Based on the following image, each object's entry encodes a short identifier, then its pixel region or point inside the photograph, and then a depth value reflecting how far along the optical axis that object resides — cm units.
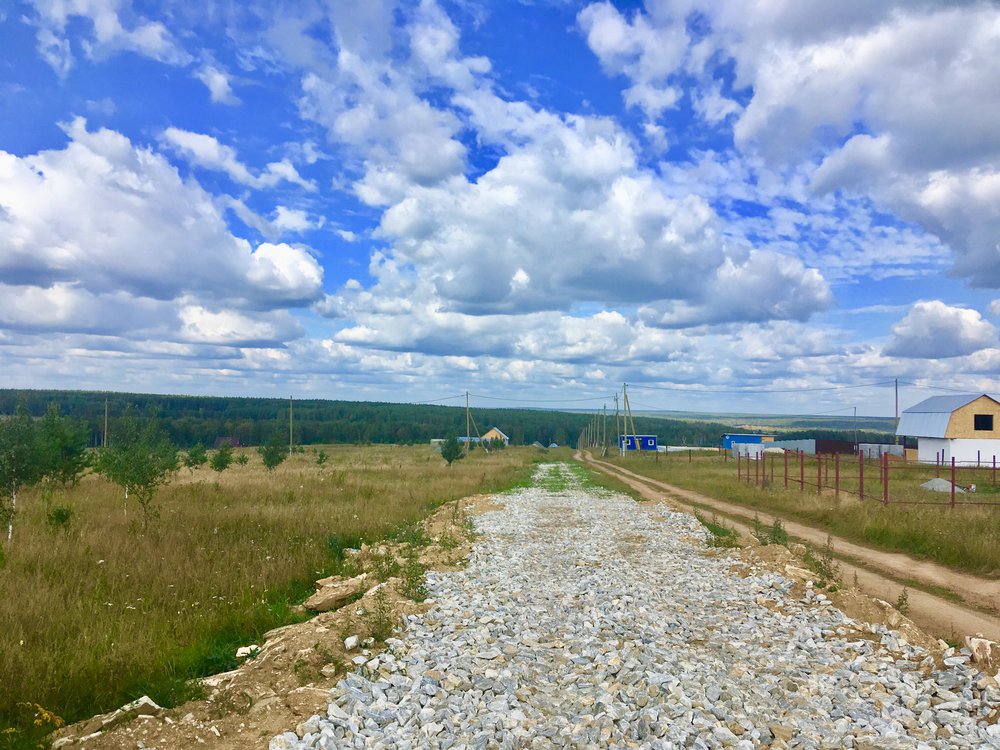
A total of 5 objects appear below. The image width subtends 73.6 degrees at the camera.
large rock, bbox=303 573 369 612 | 1116
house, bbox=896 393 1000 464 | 5838
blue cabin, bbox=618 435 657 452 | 11338
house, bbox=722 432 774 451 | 10050
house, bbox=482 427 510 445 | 15365
